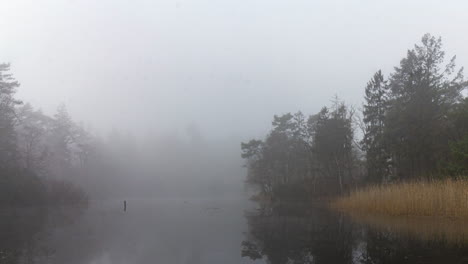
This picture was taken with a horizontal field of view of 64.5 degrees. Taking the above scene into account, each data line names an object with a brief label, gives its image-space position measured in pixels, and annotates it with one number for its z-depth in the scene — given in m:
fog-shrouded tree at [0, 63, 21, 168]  46.12
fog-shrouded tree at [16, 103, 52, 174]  53.64
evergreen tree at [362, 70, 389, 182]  47.44
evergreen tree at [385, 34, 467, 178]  36.12
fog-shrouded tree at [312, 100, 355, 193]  54.19
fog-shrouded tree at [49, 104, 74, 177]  78.12
